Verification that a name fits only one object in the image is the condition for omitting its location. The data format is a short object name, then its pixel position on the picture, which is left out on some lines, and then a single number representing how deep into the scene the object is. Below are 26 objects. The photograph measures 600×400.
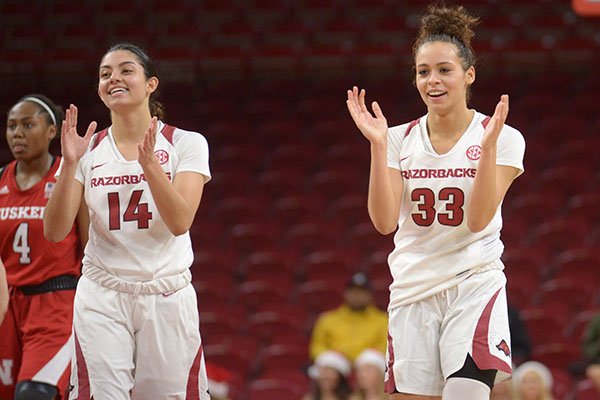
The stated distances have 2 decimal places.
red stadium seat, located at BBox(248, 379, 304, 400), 17.70
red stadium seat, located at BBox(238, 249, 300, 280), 22.45
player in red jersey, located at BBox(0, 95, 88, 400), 10.54
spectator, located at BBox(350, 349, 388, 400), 15.84
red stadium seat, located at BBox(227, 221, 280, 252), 23.66
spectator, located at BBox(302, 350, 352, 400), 16.33
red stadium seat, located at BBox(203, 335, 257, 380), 19.44
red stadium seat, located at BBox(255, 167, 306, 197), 25.73
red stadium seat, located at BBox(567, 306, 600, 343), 19.67
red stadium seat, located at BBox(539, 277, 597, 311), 20.56
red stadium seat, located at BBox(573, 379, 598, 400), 17.12
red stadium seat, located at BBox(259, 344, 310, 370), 19.28
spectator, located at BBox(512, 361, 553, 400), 15.55
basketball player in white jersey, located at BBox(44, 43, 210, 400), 9.16
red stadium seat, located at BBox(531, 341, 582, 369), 18.91
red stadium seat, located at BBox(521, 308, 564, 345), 19.73
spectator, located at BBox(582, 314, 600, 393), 14.63
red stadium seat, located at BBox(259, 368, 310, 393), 18.54
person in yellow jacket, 17.92
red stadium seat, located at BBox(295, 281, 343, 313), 21.27
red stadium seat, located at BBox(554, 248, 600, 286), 21.28
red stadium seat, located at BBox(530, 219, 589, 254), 22.28
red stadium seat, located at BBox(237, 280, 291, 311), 21.64
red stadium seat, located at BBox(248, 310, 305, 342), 20.44
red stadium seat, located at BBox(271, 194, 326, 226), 24.53
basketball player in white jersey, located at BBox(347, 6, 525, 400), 8.72
